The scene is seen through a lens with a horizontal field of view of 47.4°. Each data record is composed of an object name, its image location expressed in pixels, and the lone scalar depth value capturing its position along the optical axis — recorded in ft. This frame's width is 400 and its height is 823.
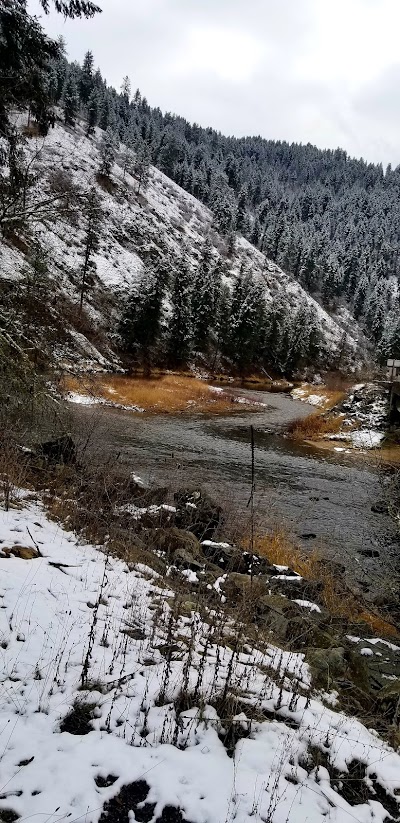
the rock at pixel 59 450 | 41.61
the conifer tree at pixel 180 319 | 196.54
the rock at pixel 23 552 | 20.25
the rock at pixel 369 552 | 45.01
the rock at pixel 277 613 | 21.89
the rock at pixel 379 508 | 58.34
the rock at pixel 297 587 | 30.20
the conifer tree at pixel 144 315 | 176.55
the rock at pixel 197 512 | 36.06
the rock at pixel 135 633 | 16.34
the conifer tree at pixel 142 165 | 332.68
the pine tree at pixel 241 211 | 411.13
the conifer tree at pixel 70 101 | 297.14
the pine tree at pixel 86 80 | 359.05
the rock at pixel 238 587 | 23.52
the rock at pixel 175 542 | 29.01
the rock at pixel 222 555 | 29.89
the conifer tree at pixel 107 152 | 284.61
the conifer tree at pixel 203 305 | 206.69
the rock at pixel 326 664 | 17.93
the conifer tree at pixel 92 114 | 313.12
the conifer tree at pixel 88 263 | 191.01
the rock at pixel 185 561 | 27.17
